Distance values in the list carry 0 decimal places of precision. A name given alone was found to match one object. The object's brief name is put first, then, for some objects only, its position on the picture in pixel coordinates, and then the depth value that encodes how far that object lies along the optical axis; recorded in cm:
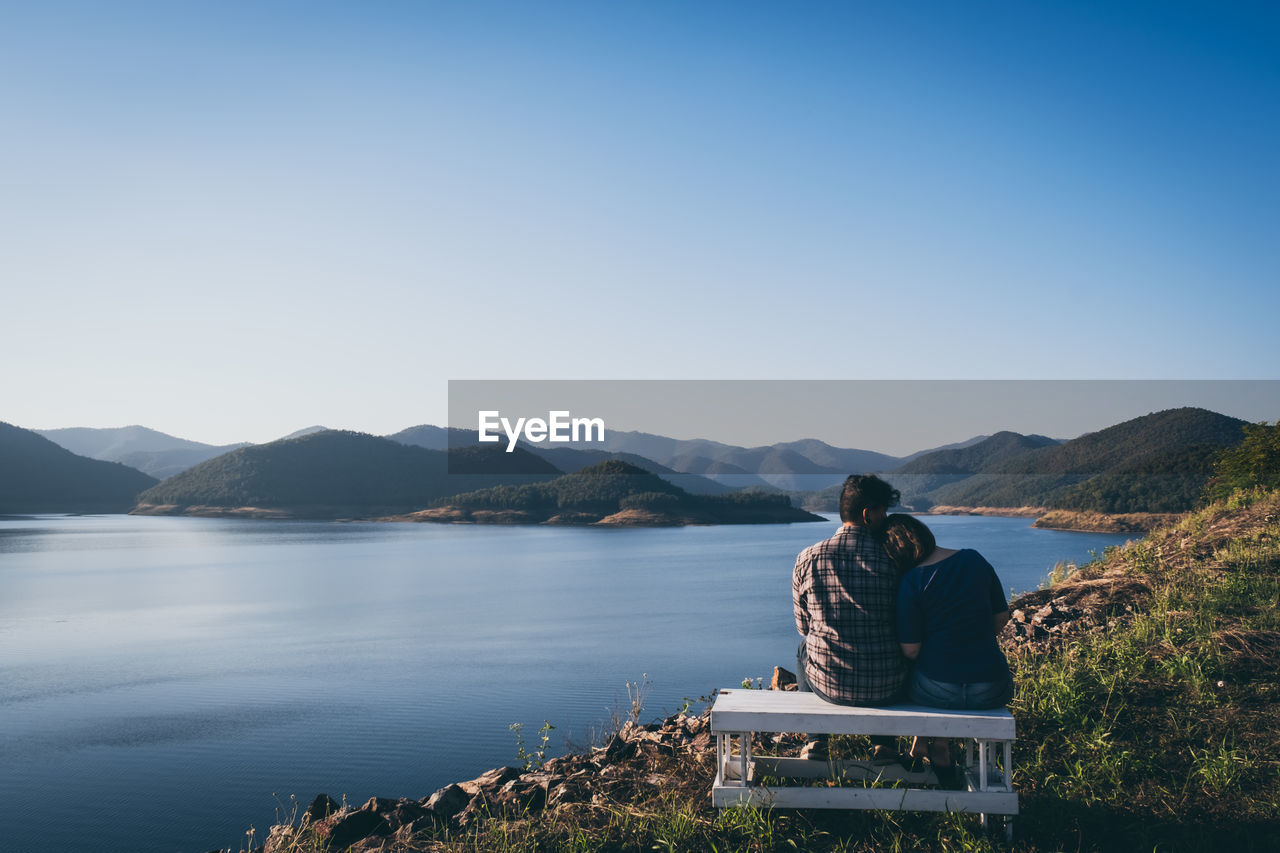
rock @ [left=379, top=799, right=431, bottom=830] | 488
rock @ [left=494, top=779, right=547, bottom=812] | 475
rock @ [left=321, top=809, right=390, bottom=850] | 483
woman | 388
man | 396
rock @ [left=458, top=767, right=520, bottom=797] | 574
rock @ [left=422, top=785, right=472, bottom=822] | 498
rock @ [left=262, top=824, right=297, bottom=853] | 487
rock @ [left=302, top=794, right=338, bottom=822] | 563
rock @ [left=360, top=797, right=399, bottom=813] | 507
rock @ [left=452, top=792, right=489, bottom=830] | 464
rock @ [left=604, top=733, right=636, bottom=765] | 566
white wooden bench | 374
